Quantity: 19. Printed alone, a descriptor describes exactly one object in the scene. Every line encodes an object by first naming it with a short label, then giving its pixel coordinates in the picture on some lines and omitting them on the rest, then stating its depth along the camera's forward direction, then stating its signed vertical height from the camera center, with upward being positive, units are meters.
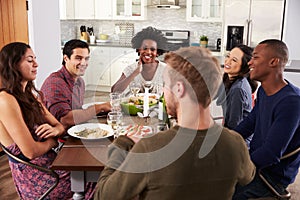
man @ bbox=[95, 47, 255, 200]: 1.05 -0.37
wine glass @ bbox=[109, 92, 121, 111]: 2.27 -0.45
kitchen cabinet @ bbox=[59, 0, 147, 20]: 6.27 +0.47
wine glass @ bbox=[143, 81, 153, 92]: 2.92 -0.43
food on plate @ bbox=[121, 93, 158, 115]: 2.36 -0.49
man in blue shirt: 1.76 -0.46
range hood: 5.97 +0.55
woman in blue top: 2.27 -0.36
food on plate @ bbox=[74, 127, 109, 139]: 1.87 -0.55
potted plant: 5.99 -0.08
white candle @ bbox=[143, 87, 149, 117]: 2.29 -0.47
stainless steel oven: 6.26 -0.04
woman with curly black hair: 3.12 -0.32
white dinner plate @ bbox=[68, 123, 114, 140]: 1.85 -0.55
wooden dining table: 1.53 -0.58
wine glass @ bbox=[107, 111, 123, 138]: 1.99 -0.50
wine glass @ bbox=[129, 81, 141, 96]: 2.72 -0.45
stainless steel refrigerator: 4.68 +0.23
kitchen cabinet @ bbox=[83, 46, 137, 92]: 6.30 -0.56
